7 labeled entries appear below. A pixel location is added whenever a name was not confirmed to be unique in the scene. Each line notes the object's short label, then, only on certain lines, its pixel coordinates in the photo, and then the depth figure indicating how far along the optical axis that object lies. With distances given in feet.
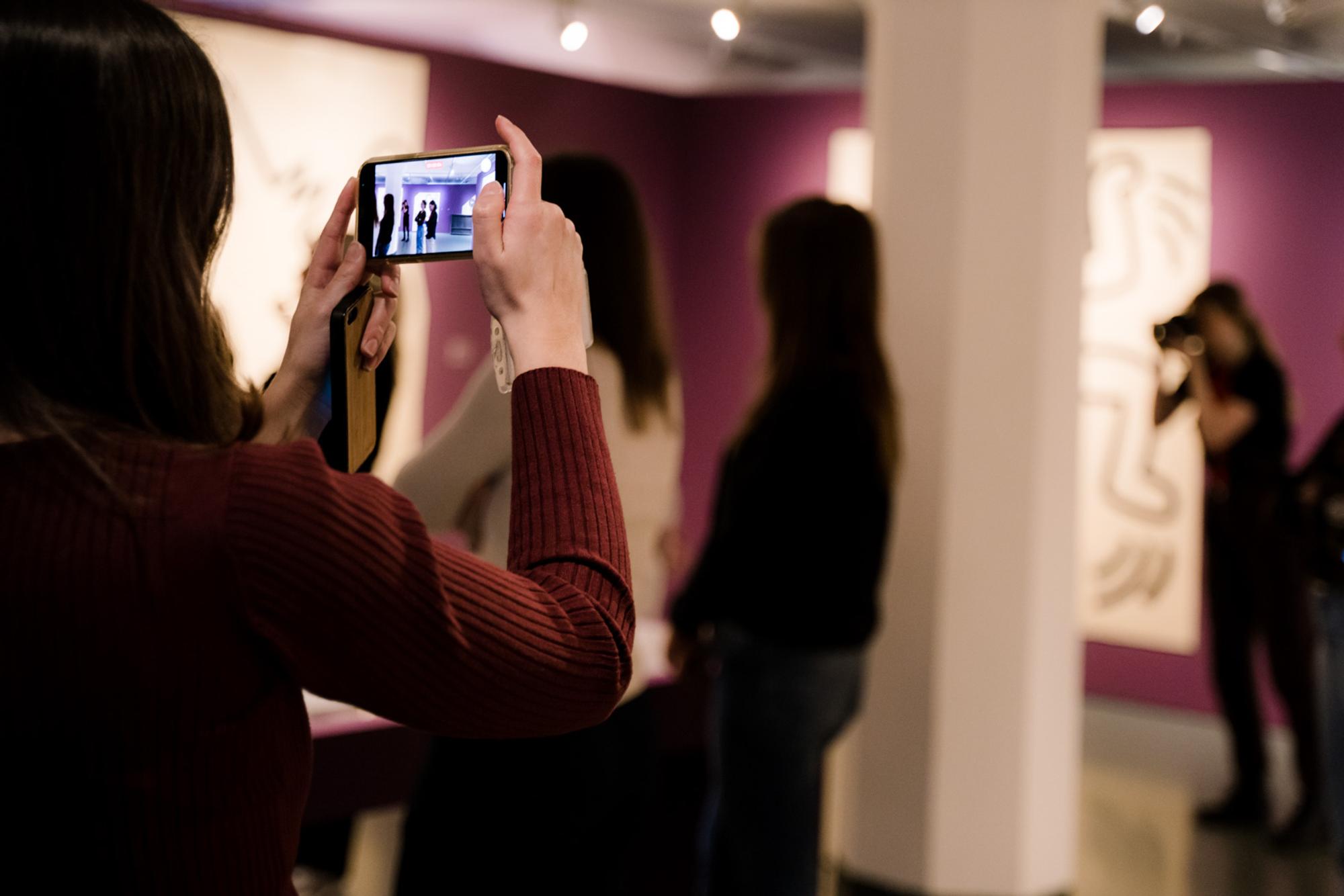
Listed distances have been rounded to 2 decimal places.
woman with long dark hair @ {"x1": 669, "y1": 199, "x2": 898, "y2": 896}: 7.88
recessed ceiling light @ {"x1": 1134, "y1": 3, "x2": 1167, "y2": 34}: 11.80
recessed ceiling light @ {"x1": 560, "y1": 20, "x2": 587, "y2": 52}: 10.98
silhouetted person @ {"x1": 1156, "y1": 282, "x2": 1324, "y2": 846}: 13.34
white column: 10.39
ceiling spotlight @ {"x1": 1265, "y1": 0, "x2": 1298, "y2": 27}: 13.76
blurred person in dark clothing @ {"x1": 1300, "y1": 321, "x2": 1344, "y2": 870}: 10.12
